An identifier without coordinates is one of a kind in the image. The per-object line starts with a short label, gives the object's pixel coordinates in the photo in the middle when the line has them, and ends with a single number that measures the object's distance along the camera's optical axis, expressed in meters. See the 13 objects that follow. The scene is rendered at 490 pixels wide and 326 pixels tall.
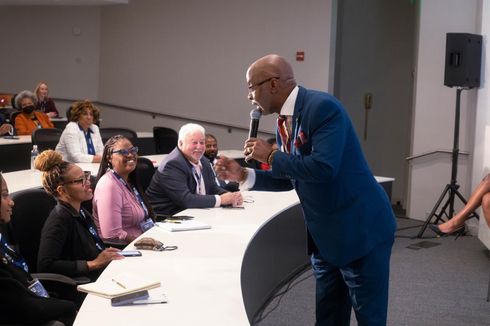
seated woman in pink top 3.91
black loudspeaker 7.11
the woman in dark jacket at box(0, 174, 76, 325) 2.39
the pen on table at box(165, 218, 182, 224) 3.80
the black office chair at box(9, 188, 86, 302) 3.10
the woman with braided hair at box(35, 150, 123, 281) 3.16
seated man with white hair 4.50
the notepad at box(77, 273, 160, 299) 2.36
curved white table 2.23
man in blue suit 2.41
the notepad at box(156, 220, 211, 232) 3.64
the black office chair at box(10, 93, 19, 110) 9.06
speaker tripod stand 7.15
